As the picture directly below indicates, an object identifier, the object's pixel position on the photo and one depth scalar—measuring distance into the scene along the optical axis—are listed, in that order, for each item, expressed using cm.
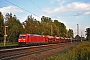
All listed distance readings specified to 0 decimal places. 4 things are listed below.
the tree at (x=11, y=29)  7000
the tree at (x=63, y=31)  15120
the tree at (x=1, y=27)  7293
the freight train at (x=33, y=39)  5034
